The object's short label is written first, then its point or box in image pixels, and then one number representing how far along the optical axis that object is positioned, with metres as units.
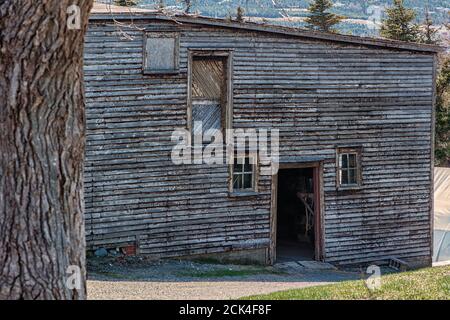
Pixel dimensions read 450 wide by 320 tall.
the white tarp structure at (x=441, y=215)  29.39
